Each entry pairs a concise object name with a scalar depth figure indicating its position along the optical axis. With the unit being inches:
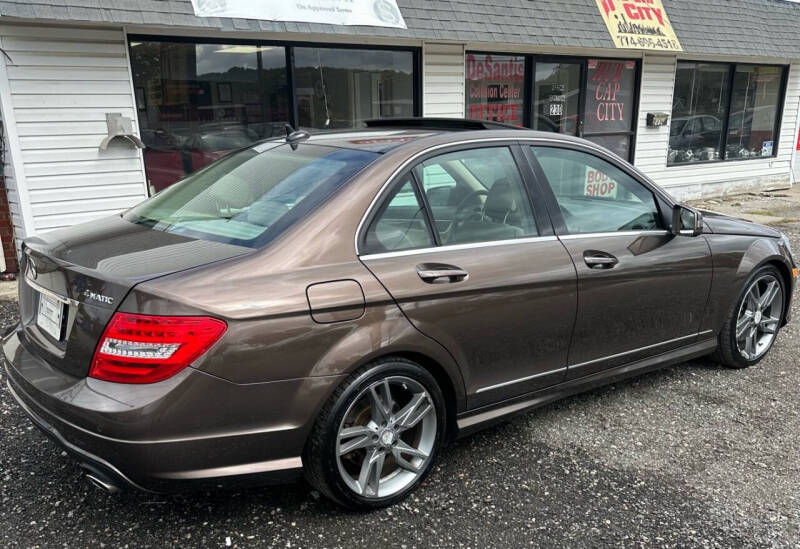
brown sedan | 90.4
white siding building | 241.8
